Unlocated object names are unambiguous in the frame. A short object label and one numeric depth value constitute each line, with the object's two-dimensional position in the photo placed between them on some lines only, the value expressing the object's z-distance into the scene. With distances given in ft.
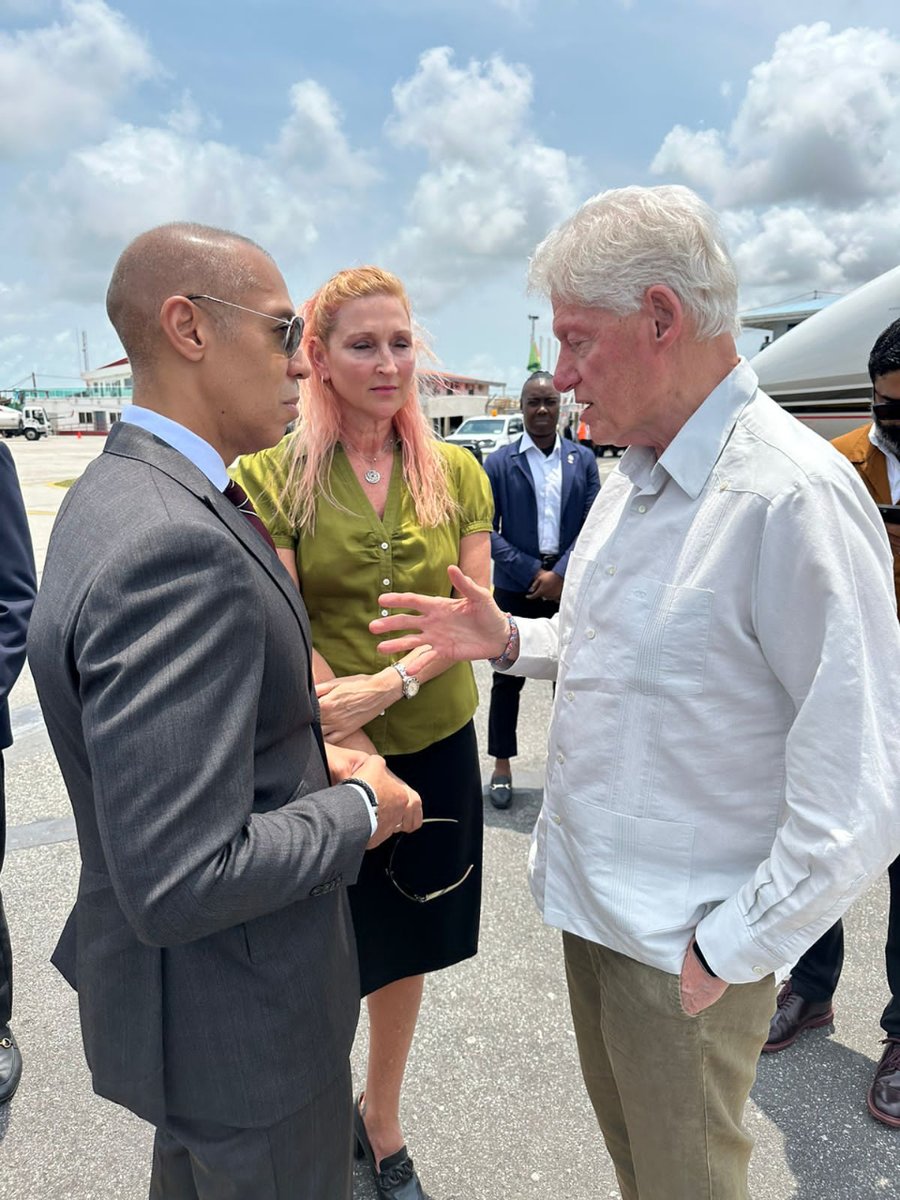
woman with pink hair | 6.37
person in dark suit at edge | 7.33
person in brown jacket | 7.31
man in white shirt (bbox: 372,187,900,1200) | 3.72
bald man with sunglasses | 3.07
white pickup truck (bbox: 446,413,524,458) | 76.07
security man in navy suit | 14.25
